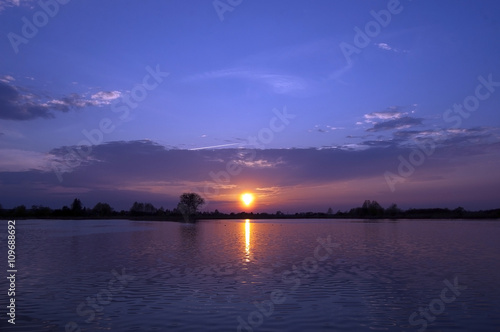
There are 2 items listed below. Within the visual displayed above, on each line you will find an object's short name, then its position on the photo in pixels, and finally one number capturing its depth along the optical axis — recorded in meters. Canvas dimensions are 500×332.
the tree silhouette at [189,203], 176.38
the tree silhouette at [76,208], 189.26
